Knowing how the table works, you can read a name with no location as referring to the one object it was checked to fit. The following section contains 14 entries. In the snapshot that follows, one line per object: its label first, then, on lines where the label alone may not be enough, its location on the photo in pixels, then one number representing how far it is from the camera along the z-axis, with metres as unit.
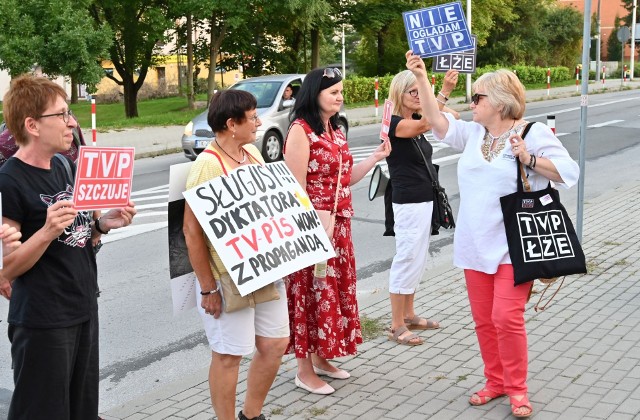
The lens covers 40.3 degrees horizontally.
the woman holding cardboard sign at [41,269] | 3.43
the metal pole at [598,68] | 53.19
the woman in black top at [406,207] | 6.04
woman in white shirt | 4.71
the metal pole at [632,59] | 55.72
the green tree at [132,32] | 31.14
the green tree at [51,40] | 23.67
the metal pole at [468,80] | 31.92
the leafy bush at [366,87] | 34.78
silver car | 17.43
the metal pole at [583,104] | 7.93
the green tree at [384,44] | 40.12
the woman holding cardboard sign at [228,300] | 4.14
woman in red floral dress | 5.07
